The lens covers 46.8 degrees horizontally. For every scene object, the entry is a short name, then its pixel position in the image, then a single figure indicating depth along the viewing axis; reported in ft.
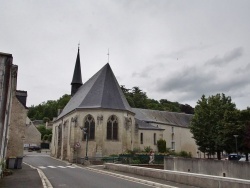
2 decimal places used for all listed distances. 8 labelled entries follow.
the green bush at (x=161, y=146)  149.48
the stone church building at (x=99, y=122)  112.37
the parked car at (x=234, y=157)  108.78
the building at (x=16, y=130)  72.38
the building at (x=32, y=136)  255.82
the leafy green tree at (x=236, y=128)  109.29
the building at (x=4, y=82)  37.50
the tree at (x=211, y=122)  117.85
